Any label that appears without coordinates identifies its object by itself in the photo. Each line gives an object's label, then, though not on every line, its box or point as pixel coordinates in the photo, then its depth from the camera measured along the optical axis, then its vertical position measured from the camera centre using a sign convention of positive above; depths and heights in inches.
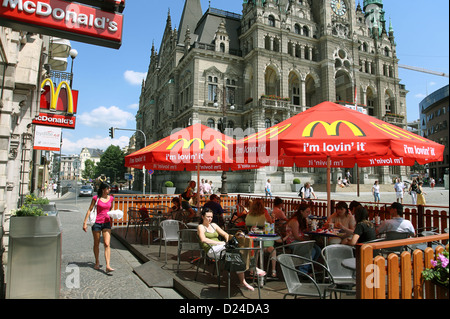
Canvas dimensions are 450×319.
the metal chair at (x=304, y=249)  188.4 -42.4
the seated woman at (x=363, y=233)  187.2 -30.9
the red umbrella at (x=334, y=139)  203.6 +34.8
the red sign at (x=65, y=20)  141.9 +84.9
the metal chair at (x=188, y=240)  244.1 -48.1
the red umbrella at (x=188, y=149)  332.2 +41.1
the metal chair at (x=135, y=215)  374.2 -42.6
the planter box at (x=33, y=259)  160.6 -44.2
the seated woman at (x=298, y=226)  229.3 -33.6
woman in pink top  247.6 -33.4
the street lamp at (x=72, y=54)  614.2 +275.1
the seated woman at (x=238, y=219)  311.9 -41.9
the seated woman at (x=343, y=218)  256.1 -29.2
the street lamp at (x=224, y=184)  1000.3 +0.4
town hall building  1459.2 +655.0
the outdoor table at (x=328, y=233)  226.9 -38.6
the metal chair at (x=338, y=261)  164.4 -43.6
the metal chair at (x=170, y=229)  282.1 -45.7
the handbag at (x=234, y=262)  173.9 -47.1
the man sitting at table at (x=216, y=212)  320.8 -31.5
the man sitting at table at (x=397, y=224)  215.6 -28.6
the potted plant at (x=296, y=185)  1369.3 -0.6
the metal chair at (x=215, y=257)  193.4 -50.8
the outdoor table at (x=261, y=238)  203.4 -38.9
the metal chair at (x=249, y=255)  177.6 -45.0
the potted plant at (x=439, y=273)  117.5 -36.7
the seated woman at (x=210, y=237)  193.2 -39.9
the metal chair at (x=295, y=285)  141.7 -52.0
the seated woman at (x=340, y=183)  1339.8 +10.9
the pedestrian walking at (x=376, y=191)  822.0 -15.1
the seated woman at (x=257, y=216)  259.1 -28.8
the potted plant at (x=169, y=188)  1332.7 -20.8
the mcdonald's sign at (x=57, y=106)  494.3 +134.0
